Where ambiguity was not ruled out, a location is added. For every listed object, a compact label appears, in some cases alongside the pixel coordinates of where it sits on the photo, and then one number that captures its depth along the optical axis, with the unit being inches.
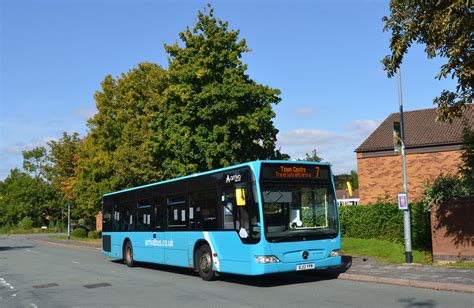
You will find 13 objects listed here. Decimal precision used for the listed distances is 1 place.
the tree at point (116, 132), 1289.4
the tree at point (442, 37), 422.6
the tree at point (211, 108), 878.4
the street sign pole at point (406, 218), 582.9
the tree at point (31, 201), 3634.4
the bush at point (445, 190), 576.7
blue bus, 440.8
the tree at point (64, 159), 1961.1
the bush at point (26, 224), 3403.1
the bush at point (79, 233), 1942.7
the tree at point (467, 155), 647.1
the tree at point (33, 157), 3843.5
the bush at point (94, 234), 1817.2
